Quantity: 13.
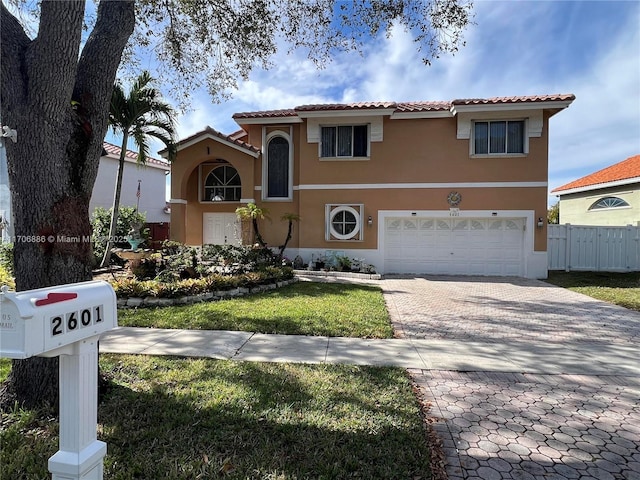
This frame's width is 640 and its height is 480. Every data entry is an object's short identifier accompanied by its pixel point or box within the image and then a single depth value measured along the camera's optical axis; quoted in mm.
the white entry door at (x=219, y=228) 16531
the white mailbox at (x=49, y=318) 1515
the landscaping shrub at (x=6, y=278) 8840
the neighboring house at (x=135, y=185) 20047
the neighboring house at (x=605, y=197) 17891
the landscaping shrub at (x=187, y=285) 8125
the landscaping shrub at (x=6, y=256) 11422
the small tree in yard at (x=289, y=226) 14466
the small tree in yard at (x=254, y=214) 14305
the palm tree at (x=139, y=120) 11977
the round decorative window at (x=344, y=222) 14969
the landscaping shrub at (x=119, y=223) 16219
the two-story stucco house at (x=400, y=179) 14008
